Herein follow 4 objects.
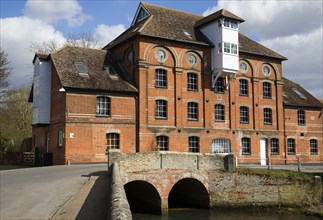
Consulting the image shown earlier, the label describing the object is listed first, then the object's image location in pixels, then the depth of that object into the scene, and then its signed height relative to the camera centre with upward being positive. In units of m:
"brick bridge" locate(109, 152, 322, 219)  21.17 -2.56
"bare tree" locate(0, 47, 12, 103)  35.06 +6.69
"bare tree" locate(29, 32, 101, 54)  46.06 +12.06
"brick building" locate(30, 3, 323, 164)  28.20 +3.98
